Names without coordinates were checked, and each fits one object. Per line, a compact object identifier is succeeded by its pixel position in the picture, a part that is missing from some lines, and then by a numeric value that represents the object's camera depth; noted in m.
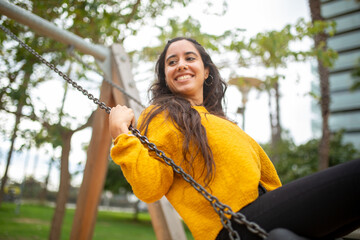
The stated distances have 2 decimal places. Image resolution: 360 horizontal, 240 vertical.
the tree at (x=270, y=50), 4.71
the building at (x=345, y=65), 33.25
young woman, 1.07
